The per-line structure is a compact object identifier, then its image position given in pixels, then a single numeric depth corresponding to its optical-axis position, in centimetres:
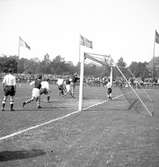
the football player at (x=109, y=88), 2073
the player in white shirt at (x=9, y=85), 1198
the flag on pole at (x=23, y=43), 4198
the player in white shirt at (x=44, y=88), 1666
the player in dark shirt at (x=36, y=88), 1319
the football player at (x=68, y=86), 2197
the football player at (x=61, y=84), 2309
